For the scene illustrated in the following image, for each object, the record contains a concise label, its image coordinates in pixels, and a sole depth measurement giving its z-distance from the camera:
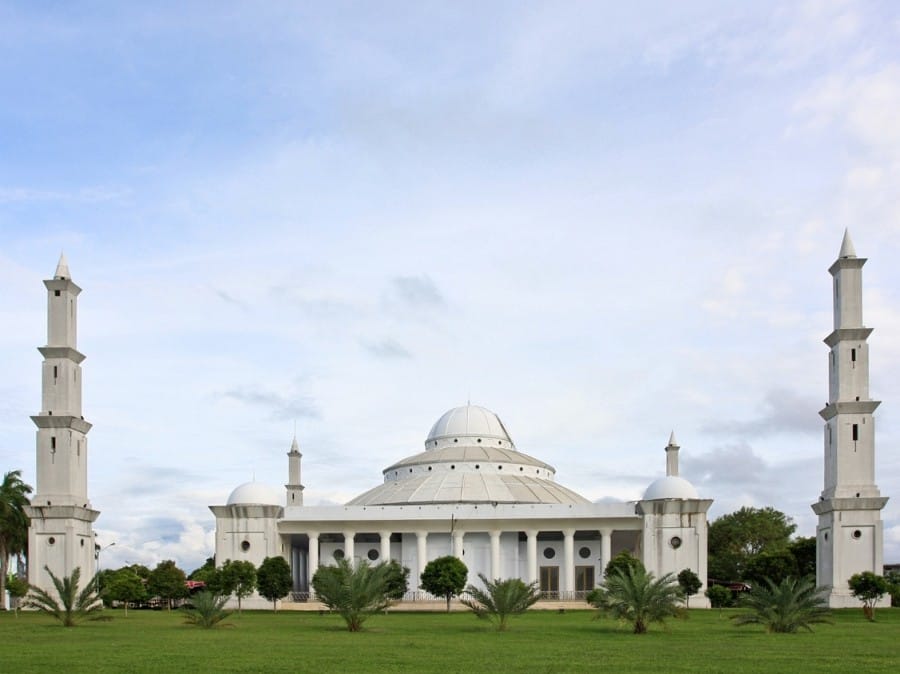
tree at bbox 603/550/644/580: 54.28
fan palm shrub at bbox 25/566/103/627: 37.41
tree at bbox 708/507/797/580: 83.38
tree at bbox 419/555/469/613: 55.06
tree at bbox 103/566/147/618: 55.75
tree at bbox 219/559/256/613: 56.38
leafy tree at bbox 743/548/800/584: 58.56
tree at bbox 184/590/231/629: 35.75
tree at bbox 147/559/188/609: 64.00
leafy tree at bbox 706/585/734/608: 55.16
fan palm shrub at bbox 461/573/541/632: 34.06
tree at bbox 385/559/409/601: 52.50
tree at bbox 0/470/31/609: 54.47
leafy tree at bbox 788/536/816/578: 62.28
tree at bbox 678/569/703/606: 57.84
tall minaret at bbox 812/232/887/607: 54.97
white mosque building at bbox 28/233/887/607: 55.75
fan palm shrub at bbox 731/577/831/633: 31.52
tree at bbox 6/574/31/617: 49.72
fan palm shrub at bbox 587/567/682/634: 31.83
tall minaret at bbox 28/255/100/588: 56.00
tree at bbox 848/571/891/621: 49.22
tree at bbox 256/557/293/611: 58.56
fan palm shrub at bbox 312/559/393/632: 33.81
